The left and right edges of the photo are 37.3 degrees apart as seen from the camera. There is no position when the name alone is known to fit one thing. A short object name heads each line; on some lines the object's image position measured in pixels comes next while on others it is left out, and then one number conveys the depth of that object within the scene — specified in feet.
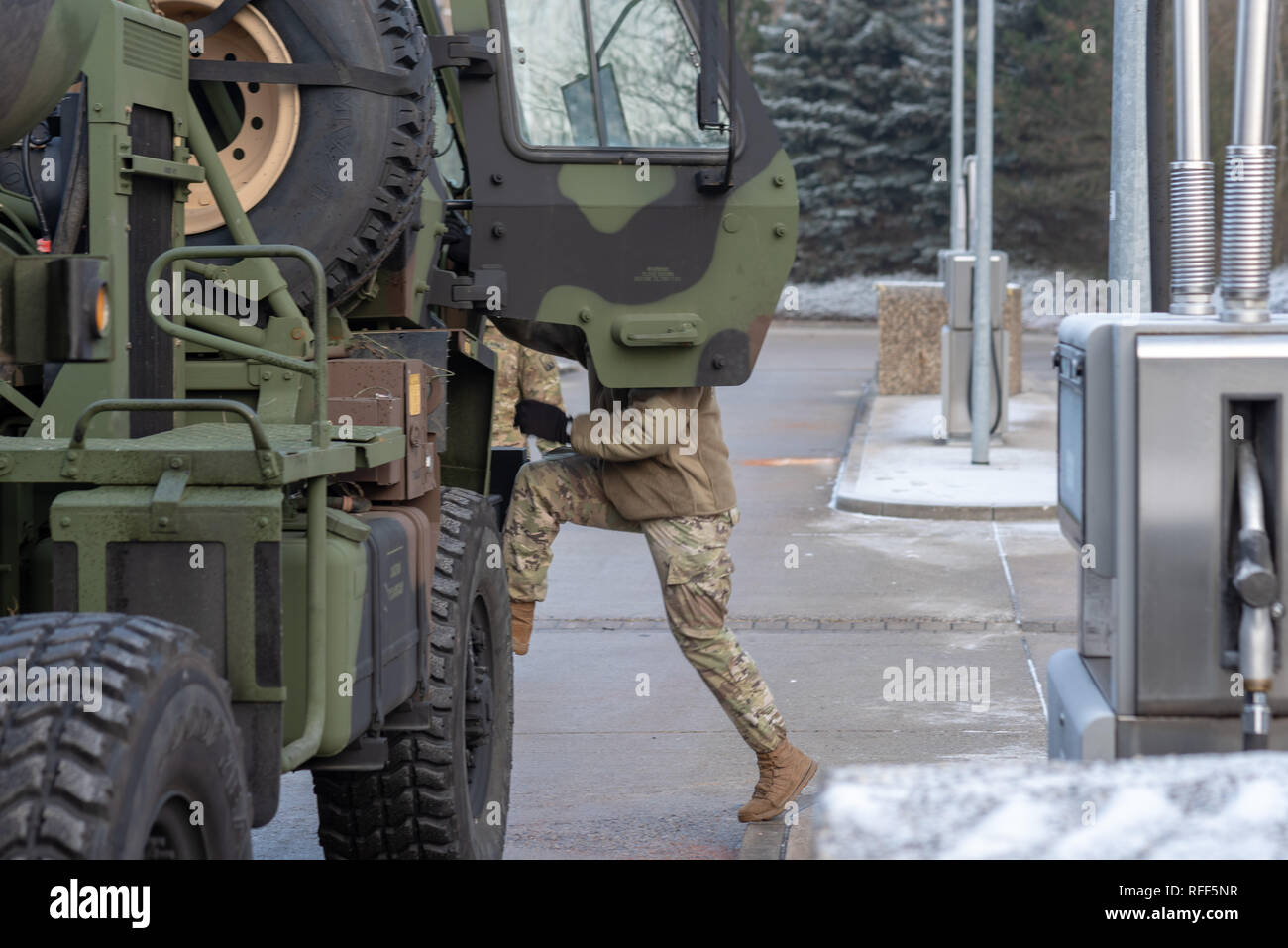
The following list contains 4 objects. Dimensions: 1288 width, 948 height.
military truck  9.64
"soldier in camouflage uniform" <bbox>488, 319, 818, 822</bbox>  18.29
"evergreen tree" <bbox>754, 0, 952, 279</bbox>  137.69
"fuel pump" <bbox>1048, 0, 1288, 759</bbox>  10.37
